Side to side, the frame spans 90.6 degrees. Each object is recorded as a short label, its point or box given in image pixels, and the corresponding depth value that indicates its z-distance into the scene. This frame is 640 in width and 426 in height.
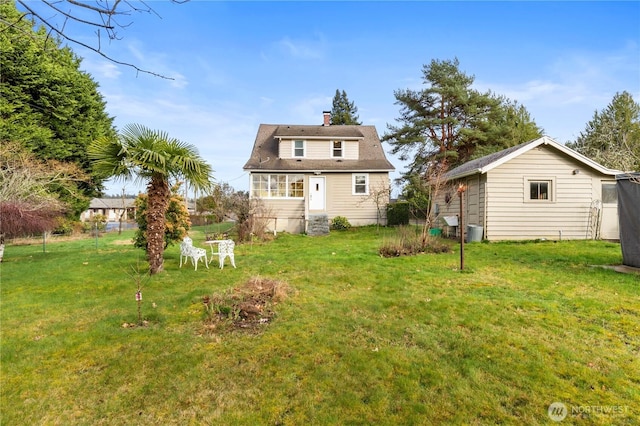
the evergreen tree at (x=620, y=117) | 27.73
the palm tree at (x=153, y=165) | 7.40
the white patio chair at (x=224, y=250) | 8.71
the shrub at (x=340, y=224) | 18.53
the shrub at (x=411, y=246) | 10.19
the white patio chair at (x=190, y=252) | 8.63
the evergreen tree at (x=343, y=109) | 43.97
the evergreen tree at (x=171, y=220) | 9.77
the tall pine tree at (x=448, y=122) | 25.20
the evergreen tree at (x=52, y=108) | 17.98
